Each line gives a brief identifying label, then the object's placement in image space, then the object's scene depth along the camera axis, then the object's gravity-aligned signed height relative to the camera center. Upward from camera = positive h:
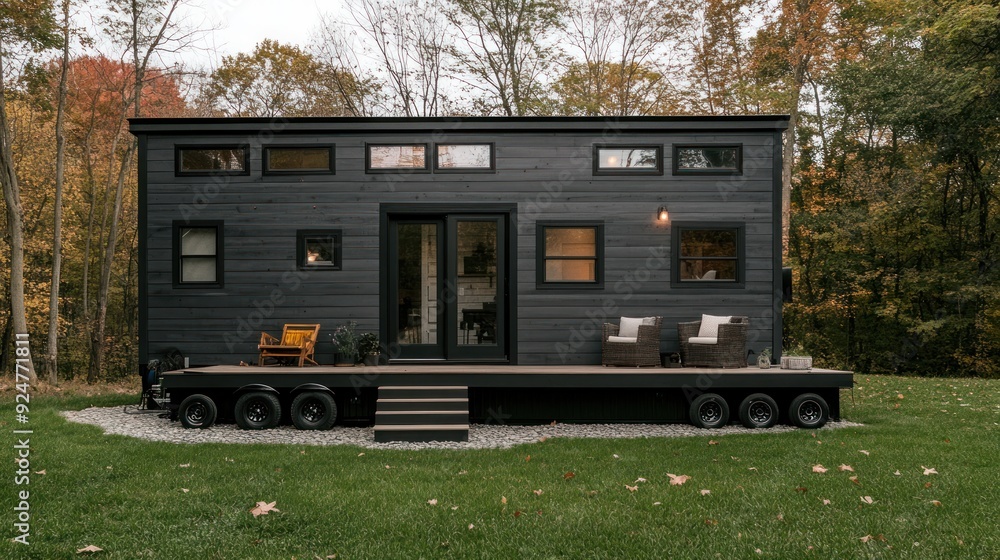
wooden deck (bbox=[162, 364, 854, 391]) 7.70 -1.17
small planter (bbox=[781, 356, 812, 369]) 7.89 -1.00
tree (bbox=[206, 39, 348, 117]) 17.08 +4.94
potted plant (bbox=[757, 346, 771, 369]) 8.03 -0.99
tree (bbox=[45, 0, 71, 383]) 12.34 +1.30
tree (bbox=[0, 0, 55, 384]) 11.06 +4.03
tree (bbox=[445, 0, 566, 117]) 16.22 +5.69
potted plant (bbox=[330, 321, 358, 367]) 8.28 -0.87
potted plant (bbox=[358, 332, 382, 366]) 8.35 -0.93
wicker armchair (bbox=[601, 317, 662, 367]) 8.15 -0.90
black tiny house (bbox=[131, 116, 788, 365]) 8.62 +0.62
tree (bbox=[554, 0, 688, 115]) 16.55 +5.61
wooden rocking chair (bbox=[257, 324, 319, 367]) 8.27 -0.86
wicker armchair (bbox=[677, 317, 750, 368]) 8.06 -0.88
